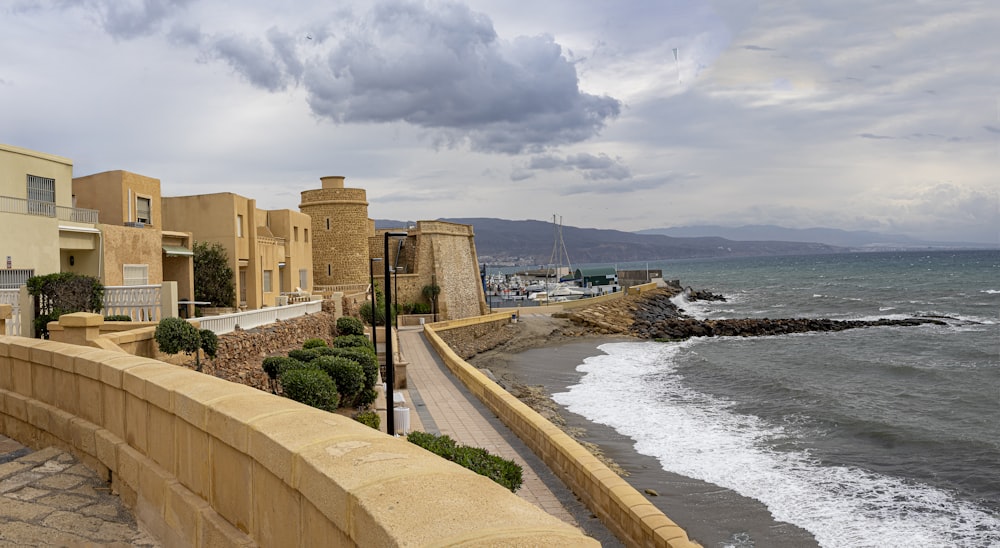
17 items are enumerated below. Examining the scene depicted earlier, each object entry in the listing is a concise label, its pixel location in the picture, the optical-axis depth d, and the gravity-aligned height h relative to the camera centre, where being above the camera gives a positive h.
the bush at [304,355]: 19.50 -2.41
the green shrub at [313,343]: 22.48 -2.47
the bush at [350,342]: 25.11 -2.74
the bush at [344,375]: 17.89 -2.71
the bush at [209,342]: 16.06 -1.70
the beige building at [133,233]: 21.64 +0.99
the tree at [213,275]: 28.23 -0.45
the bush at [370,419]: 15.30 -3.29
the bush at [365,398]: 18.70 -3.44
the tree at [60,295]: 15.19 -0.60
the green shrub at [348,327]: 30.86 -2.70
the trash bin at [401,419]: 15.47 -3.28
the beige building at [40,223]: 17.59 +1.11
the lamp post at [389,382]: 13.28 -2.18
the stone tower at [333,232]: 45.59 +1.78
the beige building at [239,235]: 29.69 +1.17
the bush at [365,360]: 20.17 -2.71
